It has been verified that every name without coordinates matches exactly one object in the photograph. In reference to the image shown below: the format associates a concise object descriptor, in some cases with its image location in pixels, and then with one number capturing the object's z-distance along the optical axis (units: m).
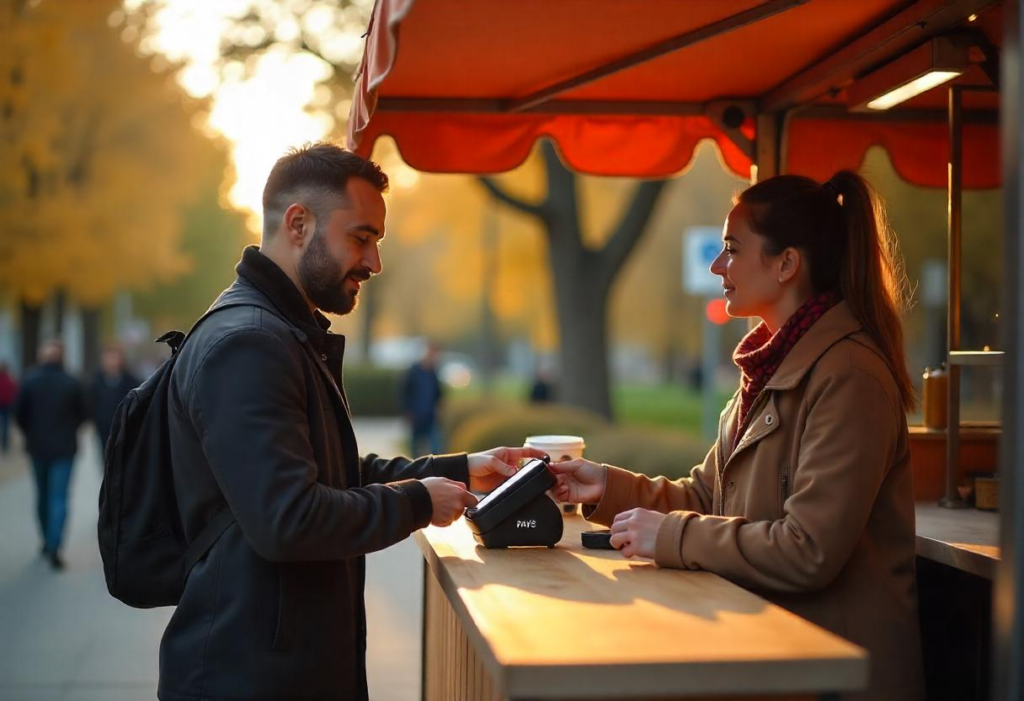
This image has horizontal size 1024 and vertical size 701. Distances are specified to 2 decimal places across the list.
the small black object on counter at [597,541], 3.59
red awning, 4.05
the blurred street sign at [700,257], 15.15
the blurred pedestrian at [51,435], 11.21
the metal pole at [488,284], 26.56
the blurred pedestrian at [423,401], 19.25
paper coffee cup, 4.15
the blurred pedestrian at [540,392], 22.94
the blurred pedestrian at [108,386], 13.65
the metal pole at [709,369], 18.54
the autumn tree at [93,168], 17.69
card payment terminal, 3.52
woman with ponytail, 2.99
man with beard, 2.84
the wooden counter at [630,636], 2.25
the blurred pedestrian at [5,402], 23.69
